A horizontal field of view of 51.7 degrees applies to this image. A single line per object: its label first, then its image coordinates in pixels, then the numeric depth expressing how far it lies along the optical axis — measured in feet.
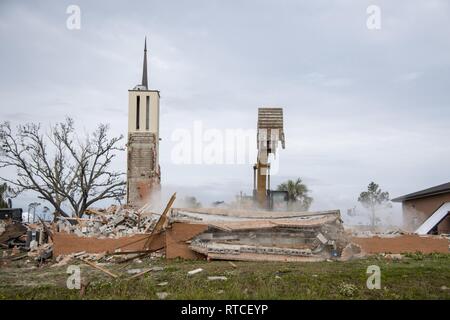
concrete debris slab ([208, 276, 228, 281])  33.37
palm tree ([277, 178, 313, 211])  141.17
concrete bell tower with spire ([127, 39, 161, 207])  88.17
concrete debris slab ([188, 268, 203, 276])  36.10
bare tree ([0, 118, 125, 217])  97.96
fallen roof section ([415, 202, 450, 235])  79.25
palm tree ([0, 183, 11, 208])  106.93
